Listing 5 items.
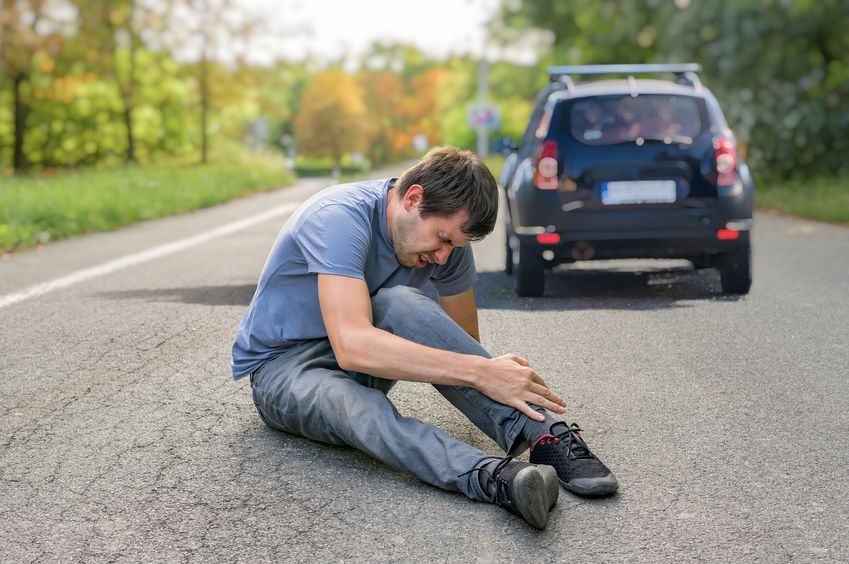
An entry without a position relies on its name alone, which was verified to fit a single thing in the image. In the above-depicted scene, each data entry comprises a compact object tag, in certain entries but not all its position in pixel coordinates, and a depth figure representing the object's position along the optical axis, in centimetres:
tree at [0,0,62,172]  3091
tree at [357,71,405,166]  10250
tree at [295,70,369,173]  8575
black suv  851
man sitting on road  383
